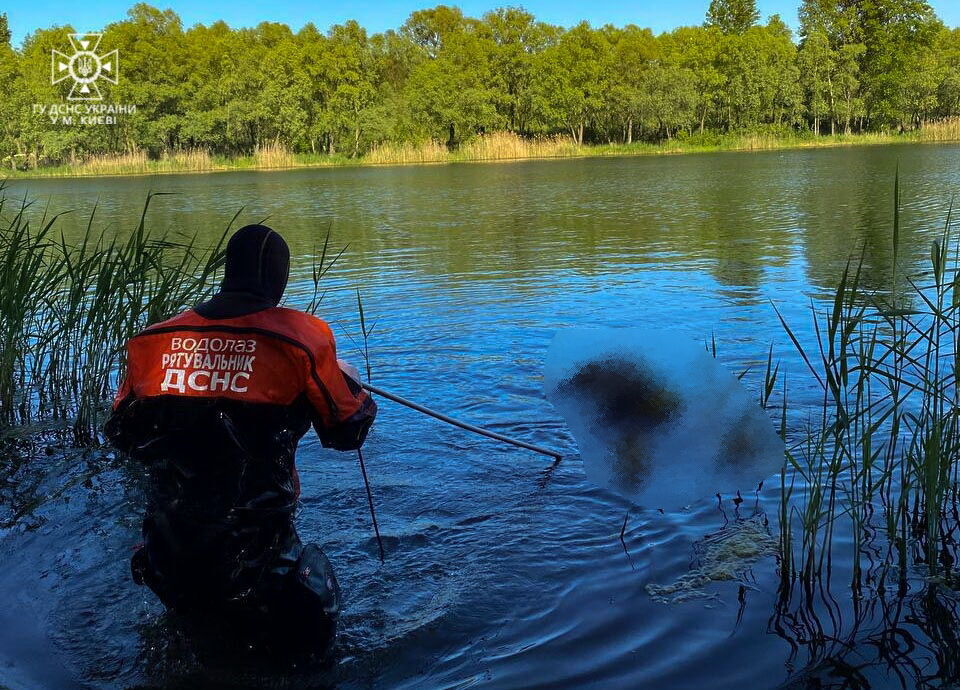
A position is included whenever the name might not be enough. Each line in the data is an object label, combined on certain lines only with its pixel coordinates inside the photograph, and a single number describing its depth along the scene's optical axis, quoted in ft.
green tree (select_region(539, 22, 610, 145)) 215.10
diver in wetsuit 9.71
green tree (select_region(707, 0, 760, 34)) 262.47
